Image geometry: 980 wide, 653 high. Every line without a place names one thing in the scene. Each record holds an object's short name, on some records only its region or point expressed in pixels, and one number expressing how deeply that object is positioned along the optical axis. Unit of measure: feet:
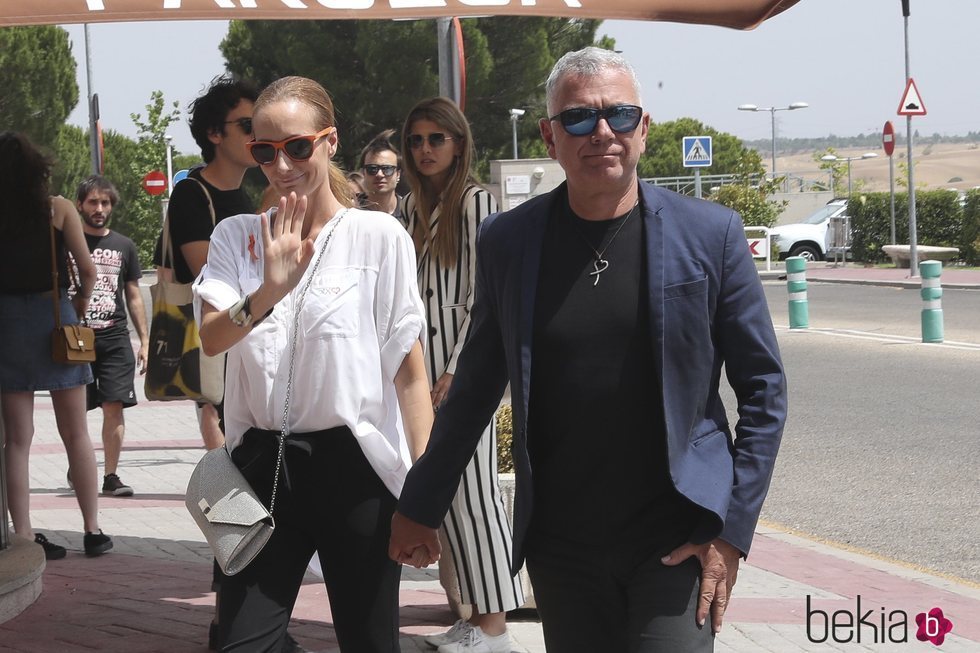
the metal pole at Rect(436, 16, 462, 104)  37.29
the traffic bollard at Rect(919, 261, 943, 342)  51.90
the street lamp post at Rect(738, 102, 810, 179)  228.22
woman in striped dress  16.10
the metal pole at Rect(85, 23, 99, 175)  122.40
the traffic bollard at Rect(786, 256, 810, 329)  62.08
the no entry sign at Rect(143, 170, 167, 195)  120.98
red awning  13.24
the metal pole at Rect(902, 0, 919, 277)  92.48
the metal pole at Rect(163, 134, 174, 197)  159.71
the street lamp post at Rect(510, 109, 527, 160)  129.39
